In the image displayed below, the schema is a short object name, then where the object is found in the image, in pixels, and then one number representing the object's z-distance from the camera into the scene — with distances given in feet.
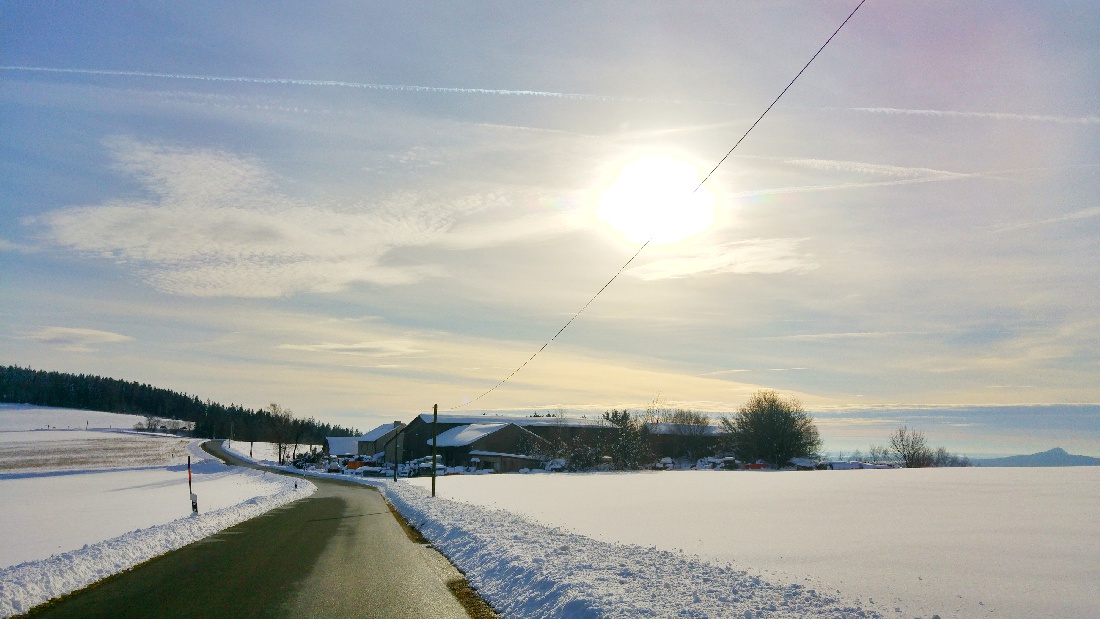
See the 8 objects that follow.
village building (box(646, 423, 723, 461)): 416.87
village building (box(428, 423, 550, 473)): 326.65
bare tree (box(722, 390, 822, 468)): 344.08
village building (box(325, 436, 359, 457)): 490.90
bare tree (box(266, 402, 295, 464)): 429.46
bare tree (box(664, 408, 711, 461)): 420.77
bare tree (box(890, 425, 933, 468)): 442.91
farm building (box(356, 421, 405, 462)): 403.17
